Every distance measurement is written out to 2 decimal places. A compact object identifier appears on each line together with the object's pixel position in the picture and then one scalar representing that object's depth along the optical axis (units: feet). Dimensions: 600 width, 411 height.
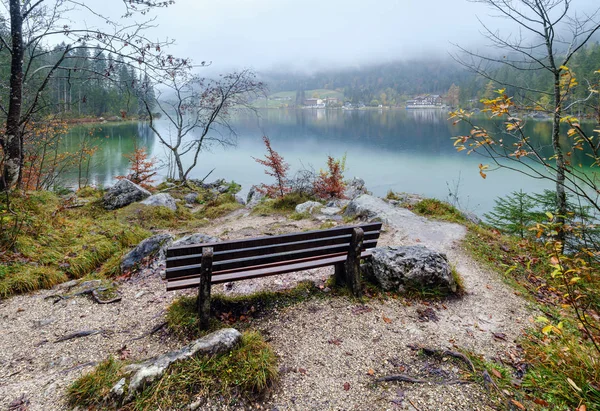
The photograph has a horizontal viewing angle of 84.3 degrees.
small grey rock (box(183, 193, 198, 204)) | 46.37
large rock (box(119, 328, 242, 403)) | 8.68
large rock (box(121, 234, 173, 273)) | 19.07
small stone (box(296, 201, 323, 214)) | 33.82
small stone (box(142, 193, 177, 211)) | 35.35
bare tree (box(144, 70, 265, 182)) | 51.03
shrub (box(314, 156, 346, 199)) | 43.73
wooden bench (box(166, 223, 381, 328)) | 11.64
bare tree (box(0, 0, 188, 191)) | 16.25
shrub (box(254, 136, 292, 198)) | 42.64
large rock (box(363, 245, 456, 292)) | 15.61
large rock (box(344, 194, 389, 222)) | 29.55
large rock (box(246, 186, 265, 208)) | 44.75
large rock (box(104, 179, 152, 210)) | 35.87
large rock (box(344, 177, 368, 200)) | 55.09
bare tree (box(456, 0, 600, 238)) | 20.52
